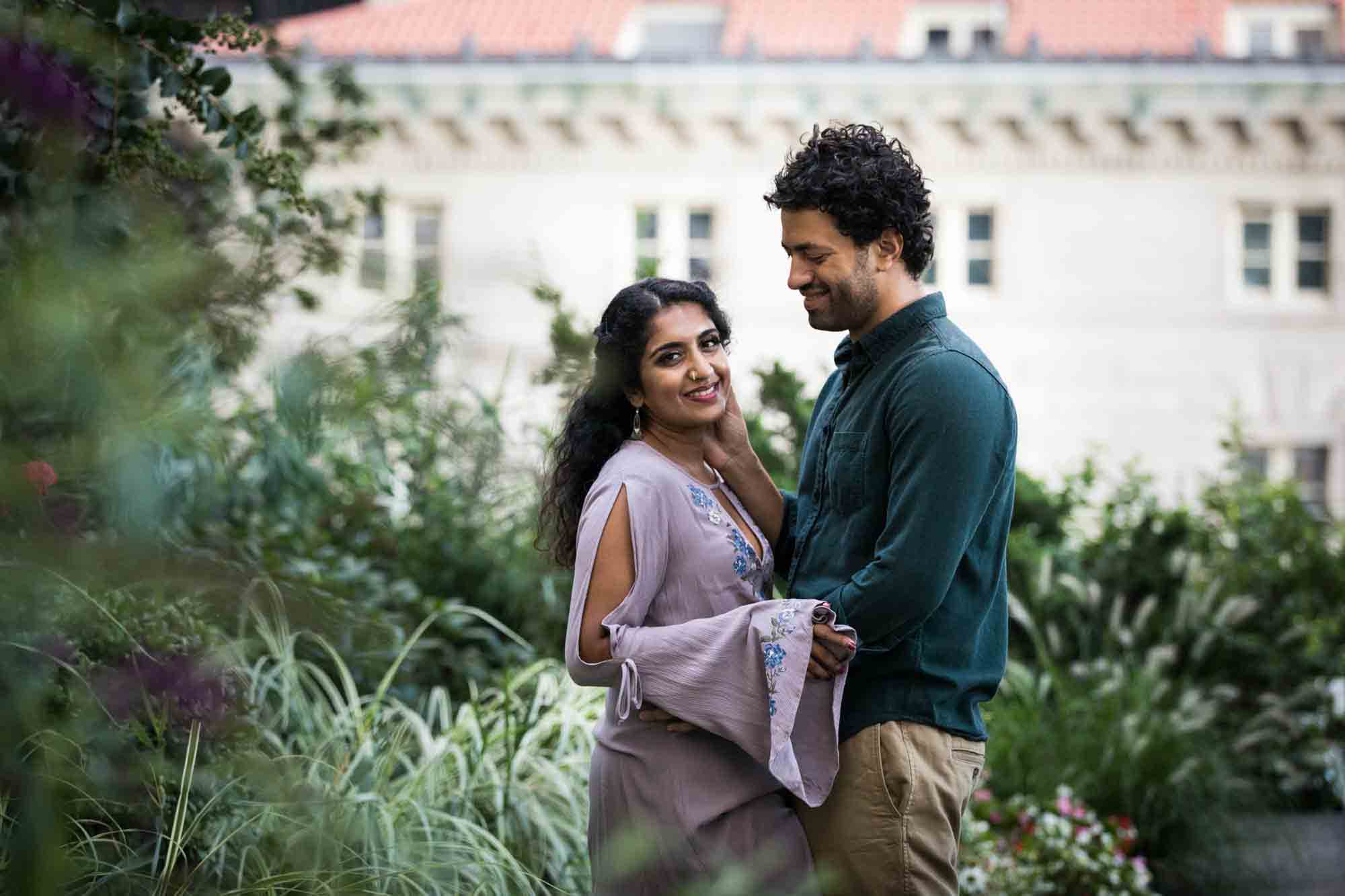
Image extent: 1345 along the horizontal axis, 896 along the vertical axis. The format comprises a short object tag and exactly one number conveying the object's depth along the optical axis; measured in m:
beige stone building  20.64
